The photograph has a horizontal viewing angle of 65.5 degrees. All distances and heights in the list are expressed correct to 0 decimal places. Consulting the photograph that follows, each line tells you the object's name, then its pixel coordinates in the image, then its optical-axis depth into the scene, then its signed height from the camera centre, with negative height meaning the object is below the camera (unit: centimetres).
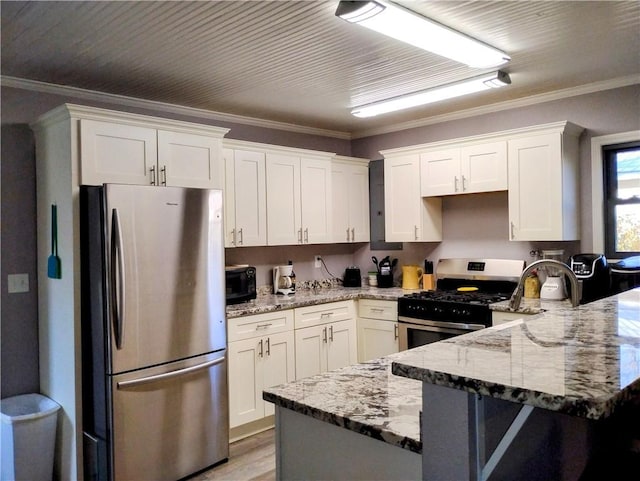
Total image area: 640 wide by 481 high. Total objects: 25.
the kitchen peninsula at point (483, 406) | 90 -43
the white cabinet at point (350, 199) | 474 +36
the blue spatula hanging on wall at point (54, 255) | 296 -8
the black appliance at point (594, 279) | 332 -32
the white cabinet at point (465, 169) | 393 +53
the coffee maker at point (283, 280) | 436 -37
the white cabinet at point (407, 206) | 446 +26
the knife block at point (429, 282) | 458 -44
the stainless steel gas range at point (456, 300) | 369 -50
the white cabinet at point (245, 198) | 381 +32
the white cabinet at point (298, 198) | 414 +34
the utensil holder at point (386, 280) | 479 -43
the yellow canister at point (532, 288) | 380 -43
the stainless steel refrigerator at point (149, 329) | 277 -52
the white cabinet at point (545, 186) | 360 +35
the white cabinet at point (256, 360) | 351 -90
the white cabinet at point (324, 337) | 395 -83
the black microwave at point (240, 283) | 371 -34
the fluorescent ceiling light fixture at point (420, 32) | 219 +101
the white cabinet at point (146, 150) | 290 +57
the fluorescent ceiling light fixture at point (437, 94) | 335 +104
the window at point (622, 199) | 361 +23
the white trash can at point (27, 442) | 280 -114
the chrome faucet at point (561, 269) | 192 -19
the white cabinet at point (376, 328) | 417 -79
